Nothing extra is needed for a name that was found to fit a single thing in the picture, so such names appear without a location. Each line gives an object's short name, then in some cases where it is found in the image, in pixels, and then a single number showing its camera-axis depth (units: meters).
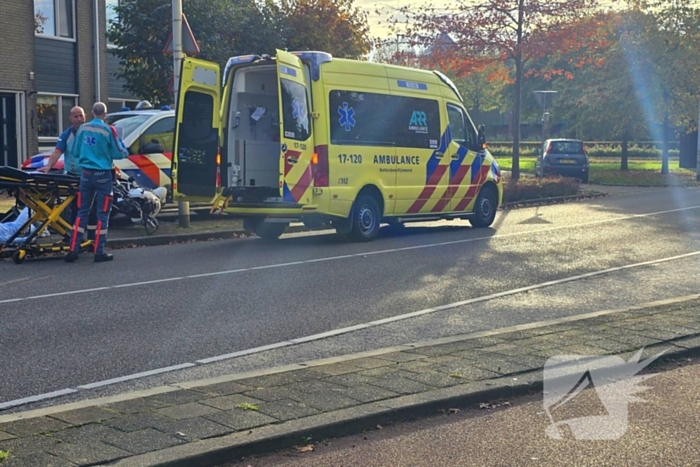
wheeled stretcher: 11.43
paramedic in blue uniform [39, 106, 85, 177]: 12.31
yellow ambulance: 13.45
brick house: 23.94
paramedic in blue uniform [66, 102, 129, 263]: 11.62
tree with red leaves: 26.89
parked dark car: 32.75
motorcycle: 14.15
